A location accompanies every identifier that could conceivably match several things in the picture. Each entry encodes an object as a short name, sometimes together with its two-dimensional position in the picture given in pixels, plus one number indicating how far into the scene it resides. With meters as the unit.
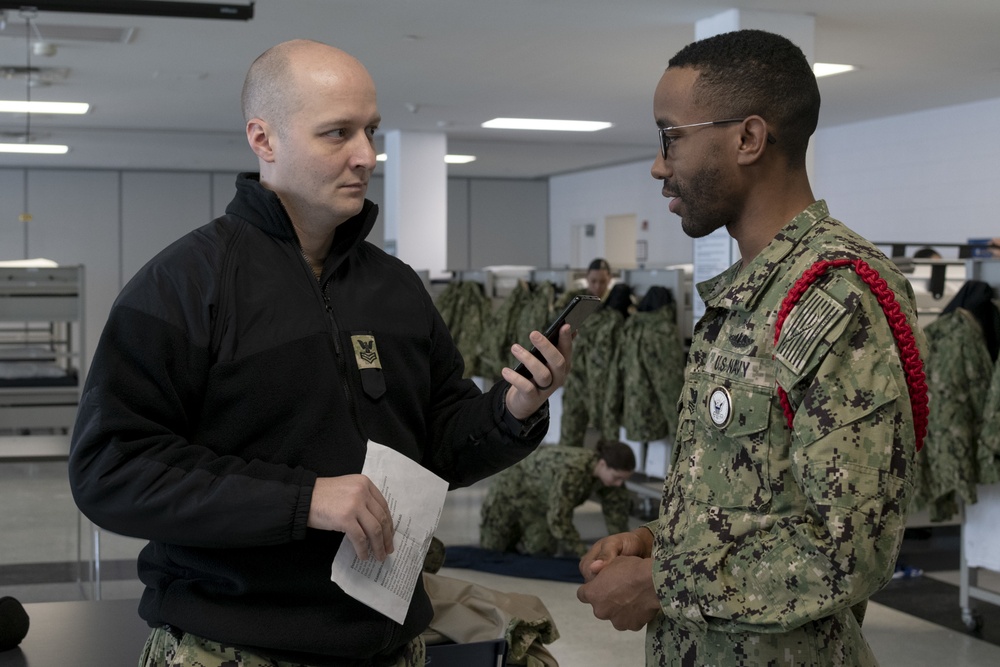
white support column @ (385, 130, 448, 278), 11.75
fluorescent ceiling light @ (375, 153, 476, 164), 14.77
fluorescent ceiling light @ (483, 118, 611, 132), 11.40
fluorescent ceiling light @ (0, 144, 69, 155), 13.32
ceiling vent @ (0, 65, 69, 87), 7.62
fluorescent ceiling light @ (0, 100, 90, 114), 10.12
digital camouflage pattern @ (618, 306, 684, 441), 6.39
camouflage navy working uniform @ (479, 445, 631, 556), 5.57
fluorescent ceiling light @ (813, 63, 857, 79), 8.03
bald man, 1.34
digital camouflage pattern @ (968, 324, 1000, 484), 4.55
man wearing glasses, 1.21
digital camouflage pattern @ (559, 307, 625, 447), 6.69
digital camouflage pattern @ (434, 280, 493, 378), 8.70
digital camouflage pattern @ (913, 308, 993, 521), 4.73
